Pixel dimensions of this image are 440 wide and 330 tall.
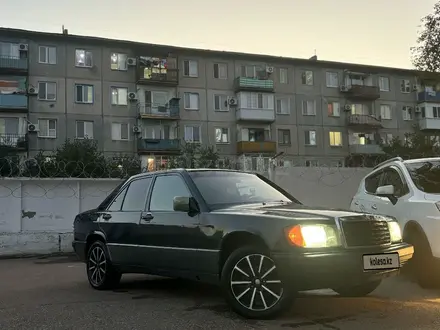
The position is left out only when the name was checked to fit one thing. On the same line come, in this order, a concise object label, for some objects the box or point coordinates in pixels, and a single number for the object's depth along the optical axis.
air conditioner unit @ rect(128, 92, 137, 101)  44.16
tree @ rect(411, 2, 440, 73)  17.41
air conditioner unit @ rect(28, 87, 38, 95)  41.11
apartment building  41.75
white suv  6.80
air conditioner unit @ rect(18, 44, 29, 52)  41.11
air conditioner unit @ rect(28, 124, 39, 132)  40.81
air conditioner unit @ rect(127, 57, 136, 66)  44.44
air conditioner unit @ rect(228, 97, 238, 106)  46.78
